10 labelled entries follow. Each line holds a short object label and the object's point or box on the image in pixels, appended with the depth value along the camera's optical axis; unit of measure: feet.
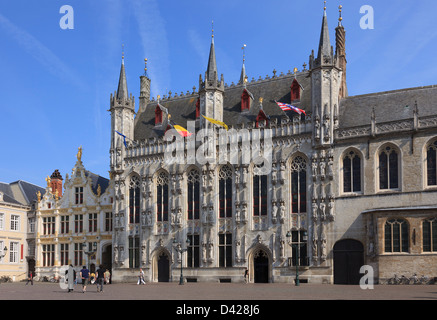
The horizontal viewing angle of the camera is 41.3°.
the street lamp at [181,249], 163.73
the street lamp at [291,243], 162.61
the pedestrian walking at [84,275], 122.45
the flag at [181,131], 185.37
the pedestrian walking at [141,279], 166.46
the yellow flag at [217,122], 178.44
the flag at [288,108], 166.07
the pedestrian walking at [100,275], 124.06
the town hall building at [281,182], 150.82
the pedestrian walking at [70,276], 121.29
